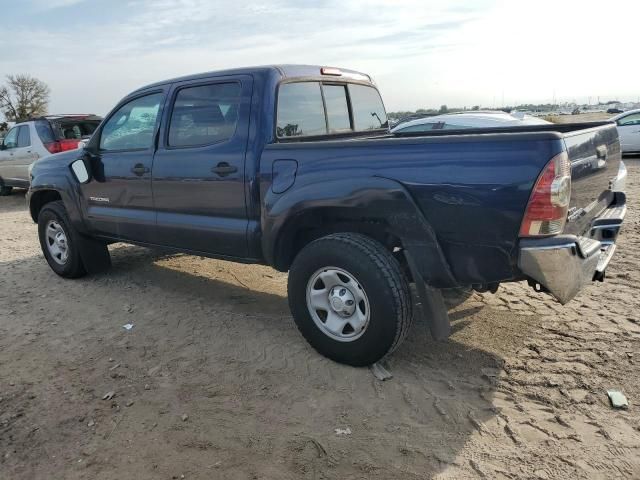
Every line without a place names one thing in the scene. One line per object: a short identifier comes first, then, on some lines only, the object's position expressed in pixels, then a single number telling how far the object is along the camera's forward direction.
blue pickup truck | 2.76
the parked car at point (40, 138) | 10.76
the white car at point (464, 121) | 9.00
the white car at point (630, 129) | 14.10
